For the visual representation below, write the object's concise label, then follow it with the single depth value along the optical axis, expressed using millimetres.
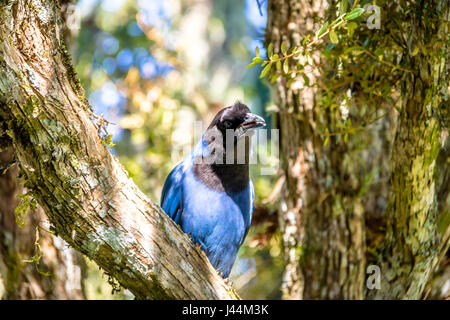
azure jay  3639
